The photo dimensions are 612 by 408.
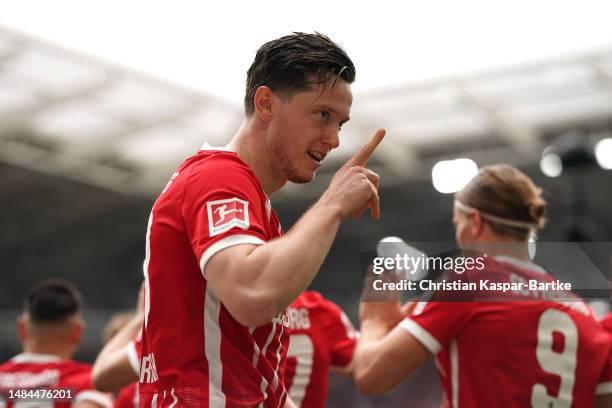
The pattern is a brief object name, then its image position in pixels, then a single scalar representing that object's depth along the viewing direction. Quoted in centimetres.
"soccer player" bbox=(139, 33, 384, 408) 363
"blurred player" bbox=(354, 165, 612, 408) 562
